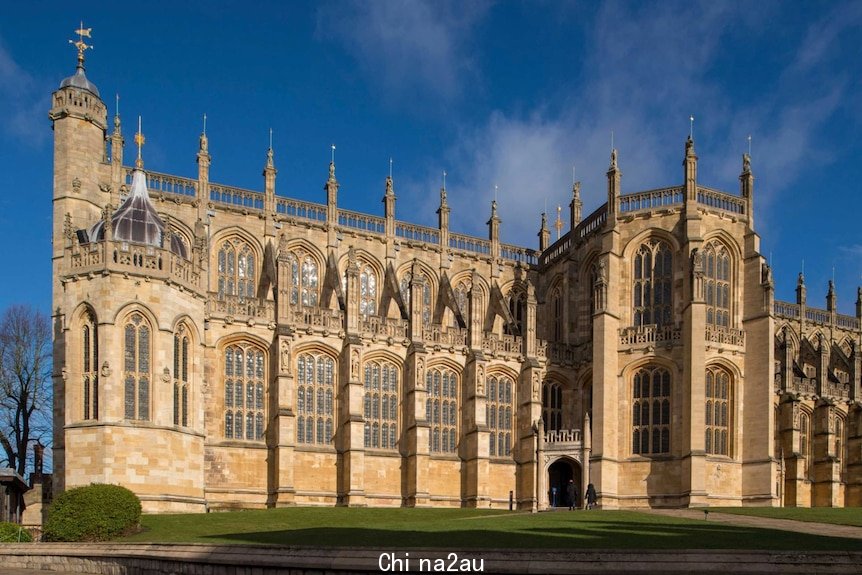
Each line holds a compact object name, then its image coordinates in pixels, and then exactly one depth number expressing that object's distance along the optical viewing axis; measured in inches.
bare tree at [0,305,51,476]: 2230.6
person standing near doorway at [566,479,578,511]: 1694.1
